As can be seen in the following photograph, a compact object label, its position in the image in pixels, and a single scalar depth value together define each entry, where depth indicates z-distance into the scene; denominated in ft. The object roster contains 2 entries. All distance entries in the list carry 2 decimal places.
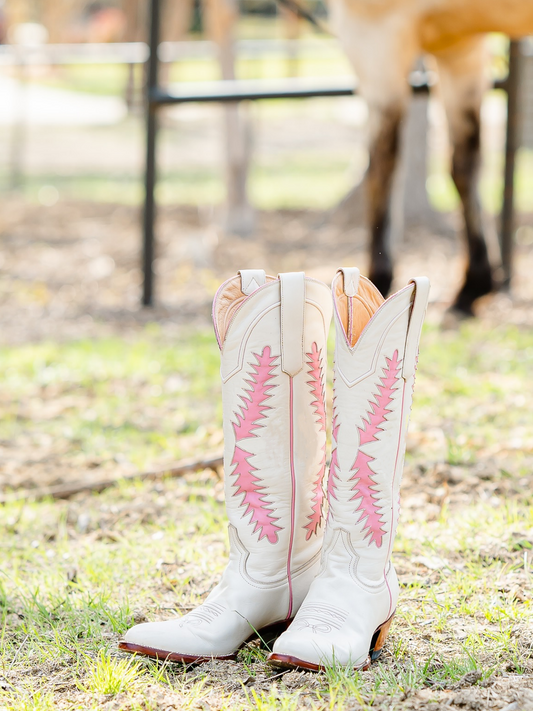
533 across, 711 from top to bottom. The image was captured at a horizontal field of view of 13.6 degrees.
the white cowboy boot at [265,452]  8.44
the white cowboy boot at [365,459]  8.34
